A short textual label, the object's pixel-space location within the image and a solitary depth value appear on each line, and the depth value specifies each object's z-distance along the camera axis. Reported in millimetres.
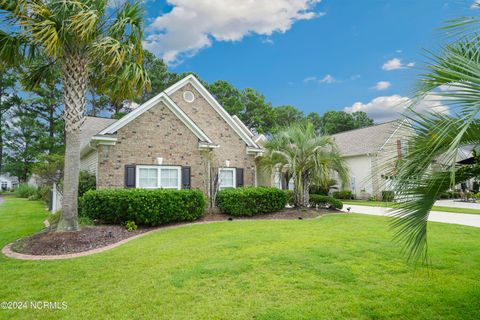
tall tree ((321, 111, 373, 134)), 50594
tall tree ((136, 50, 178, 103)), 34969
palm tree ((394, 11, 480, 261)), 2629
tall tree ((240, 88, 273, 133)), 41219
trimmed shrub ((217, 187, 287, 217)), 12320
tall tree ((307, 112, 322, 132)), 53031
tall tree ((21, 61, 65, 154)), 33594
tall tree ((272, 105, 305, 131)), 47203
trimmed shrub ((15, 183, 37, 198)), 30369
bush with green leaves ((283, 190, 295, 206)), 14867
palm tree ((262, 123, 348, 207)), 13417
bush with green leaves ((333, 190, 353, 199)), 23734
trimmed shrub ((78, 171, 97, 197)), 12344
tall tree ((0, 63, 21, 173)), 34688
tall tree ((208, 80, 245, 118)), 39125
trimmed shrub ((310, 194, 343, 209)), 15125
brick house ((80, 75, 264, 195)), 11688
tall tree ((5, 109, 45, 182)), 34875
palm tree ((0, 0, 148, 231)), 7480
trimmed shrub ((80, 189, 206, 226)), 9469
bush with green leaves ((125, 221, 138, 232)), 9316
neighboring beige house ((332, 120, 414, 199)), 23033
